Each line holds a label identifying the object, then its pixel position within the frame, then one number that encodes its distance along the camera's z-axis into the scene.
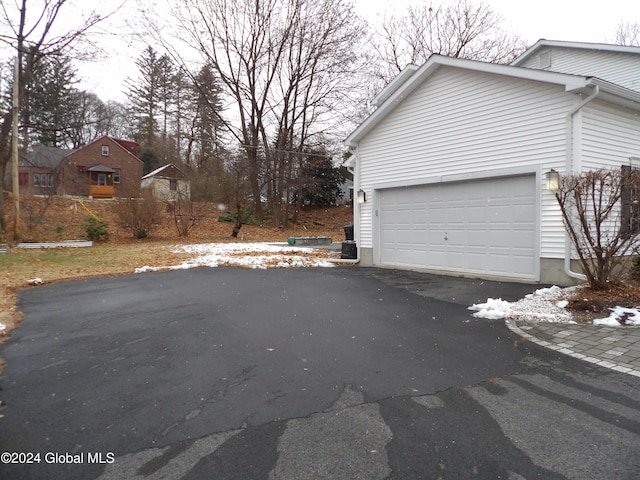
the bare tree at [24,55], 13.15
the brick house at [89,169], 30.98
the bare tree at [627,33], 26.42
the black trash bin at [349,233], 14.40
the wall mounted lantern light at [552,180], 7.02
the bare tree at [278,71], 24.08
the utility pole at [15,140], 16.11
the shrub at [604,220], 5.53
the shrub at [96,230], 18.00
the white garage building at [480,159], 7.25
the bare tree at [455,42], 22.94
